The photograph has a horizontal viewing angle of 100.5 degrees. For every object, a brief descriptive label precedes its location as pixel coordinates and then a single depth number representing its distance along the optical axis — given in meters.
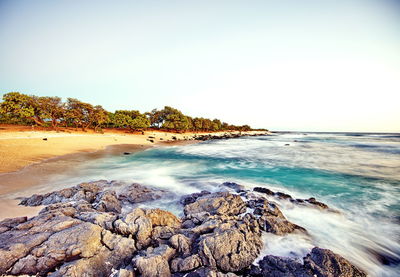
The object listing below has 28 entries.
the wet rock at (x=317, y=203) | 6.89
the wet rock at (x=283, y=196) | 7.56
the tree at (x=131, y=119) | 47.12
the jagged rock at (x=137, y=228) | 3.84
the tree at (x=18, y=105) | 32.04
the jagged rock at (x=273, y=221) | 4.84
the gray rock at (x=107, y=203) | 5.50
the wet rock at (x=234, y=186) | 8.32
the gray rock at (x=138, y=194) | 6.71
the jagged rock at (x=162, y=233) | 4.00
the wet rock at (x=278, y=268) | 3.29
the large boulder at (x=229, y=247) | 3.44
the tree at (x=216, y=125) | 87.81
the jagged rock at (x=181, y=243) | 3.59
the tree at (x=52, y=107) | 36.45
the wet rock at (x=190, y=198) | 6.68
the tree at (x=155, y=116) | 61.41
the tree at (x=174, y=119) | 57.12
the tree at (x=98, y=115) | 42.81
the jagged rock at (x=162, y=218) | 4.51
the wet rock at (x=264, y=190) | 7.90
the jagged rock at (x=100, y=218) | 4.12
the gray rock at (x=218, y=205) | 5.55
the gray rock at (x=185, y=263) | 3.23
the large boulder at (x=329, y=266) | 3.34
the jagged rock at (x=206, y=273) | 3.03
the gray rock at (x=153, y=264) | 3.09
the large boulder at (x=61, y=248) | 3.00
